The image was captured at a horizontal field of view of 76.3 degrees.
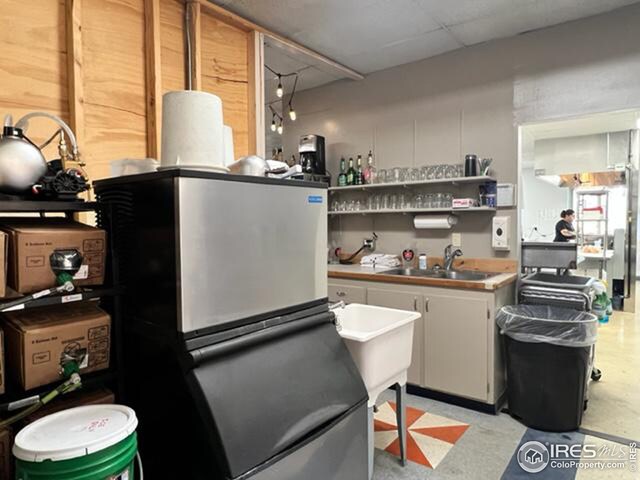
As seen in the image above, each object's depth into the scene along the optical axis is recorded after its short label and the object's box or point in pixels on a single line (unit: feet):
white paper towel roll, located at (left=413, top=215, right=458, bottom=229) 11.85
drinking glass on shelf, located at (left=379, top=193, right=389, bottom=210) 13.05
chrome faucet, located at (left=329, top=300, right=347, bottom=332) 6.35
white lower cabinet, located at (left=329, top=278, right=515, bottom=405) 9.64
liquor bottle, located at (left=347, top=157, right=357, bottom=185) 13.69
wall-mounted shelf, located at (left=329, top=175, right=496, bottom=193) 11.07
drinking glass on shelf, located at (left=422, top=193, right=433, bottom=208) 12.20
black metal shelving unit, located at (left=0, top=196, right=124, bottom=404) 4.21
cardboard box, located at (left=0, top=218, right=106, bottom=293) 4.16
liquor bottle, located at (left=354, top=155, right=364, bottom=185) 13.55
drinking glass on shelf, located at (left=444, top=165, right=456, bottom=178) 11.73
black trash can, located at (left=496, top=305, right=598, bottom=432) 8.49
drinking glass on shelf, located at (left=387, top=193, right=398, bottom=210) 12.92
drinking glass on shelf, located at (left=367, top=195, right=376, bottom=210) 13.25
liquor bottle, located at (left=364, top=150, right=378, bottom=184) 13.17
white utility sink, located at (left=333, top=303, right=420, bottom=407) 6.25
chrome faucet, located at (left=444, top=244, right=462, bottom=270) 11.91
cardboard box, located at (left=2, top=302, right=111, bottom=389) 4.14
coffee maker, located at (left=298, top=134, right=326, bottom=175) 13.69
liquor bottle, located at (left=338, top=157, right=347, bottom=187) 13.88
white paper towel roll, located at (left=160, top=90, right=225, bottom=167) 4.58
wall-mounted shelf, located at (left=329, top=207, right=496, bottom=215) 11.20
